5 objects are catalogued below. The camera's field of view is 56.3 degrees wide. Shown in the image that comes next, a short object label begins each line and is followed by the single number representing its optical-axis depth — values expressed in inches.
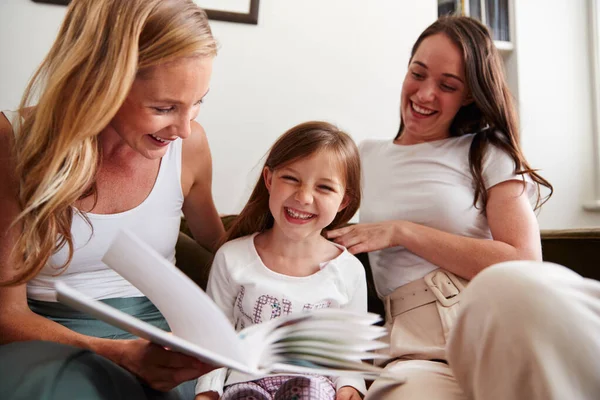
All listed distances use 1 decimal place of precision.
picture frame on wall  65.9
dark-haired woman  43.9
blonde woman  31.4
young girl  43.0
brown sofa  52.5
